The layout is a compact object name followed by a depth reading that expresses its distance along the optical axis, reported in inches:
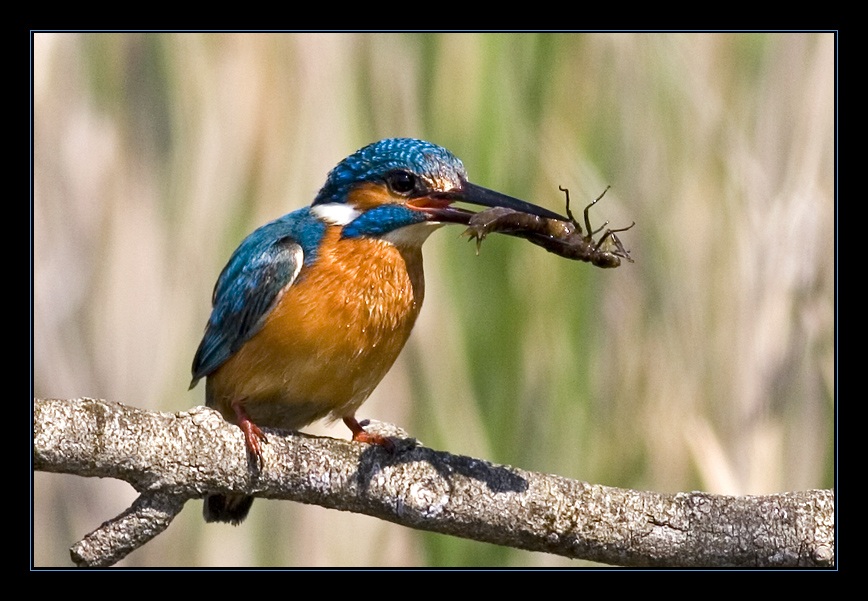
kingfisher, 249.6
